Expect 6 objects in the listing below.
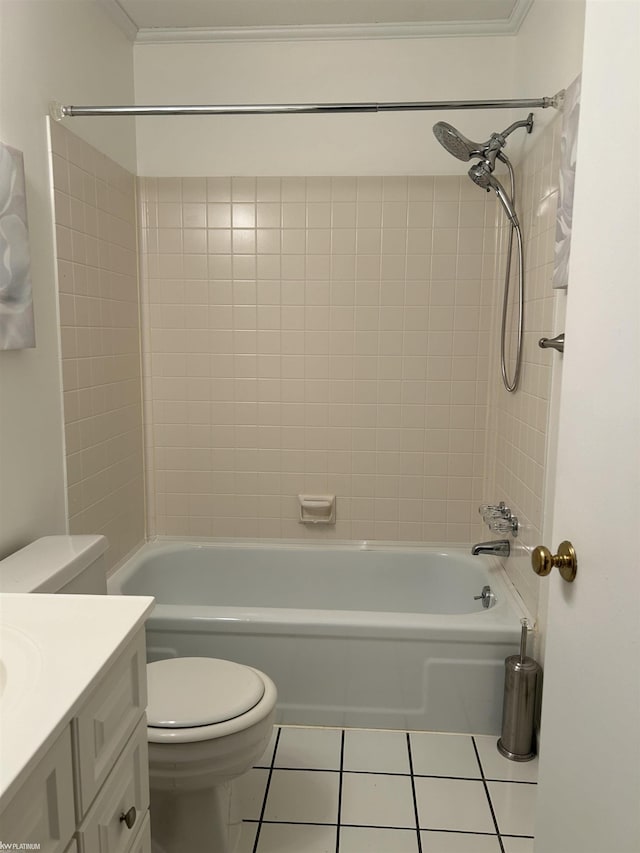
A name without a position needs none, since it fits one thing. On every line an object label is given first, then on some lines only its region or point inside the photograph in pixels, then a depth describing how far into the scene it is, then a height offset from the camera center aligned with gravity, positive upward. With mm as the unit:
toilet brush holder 1931 -1159
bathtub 2037 -1073
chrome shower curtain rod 1772 +644
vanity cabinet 754 -632
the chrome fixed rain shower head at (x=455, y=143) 1951 +617
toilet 1441 -931
